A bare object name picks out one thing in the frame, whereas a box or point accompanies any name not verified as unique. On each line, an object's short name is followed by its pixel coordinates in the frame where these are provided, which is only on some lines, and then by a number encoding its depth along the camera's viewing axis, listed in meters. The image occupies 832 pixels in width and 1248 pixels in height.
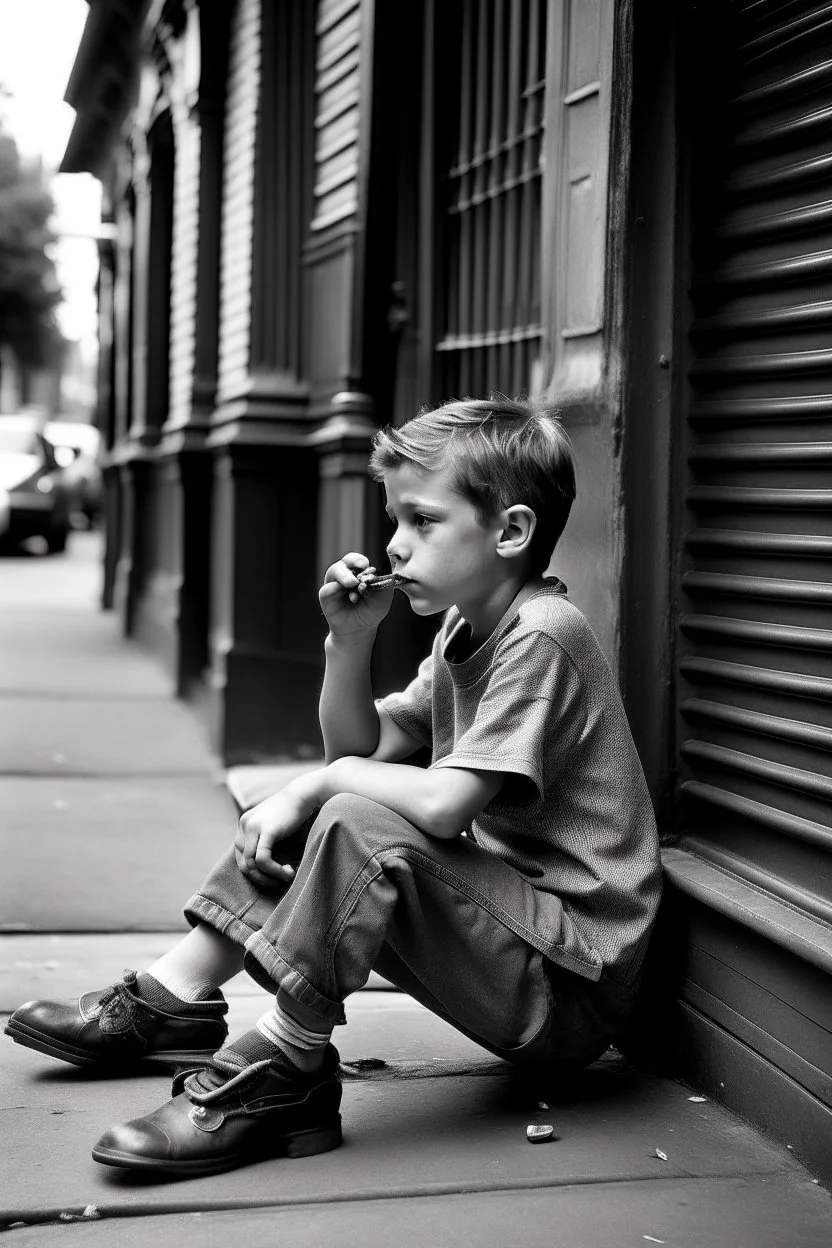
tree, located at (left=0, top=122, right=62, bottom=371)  39.66
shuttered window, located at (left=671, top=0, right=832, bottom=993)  2.73
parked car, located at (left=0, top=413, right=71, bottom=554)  19.72
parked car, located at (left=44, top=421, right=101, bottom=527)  27.27
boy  2.50
